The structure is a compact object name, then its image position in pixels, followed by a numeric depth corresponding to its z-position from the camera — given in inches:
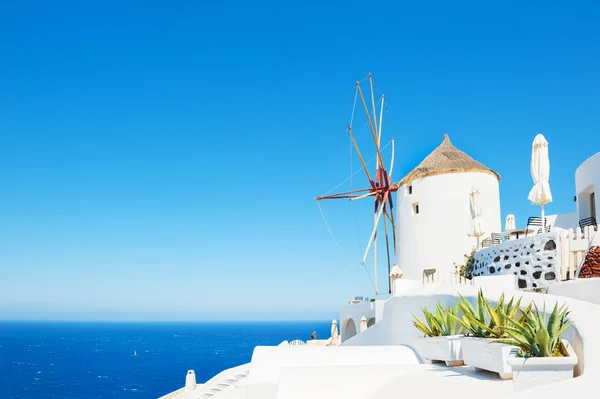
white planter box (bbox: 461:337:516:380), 257.1
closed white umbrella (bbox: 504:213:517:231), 794.2
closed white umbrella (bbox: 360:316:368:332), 804.4
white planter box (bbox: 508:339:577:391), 220.4
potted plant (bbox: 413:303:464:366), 315.9
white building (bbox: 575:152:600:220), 577.3
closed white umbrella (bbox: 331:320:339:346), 940.0
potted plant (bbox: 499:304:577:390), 221.3
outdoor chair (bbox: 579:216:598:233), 582.9
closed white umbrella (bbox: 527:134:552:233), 521.7
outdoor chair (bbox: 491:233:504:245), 679.1
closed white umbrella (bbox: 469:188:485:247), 693.9
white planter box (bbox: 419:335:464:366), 313.9
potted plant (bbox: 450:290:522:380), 259.8
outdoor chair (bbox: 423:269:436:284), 666.2
